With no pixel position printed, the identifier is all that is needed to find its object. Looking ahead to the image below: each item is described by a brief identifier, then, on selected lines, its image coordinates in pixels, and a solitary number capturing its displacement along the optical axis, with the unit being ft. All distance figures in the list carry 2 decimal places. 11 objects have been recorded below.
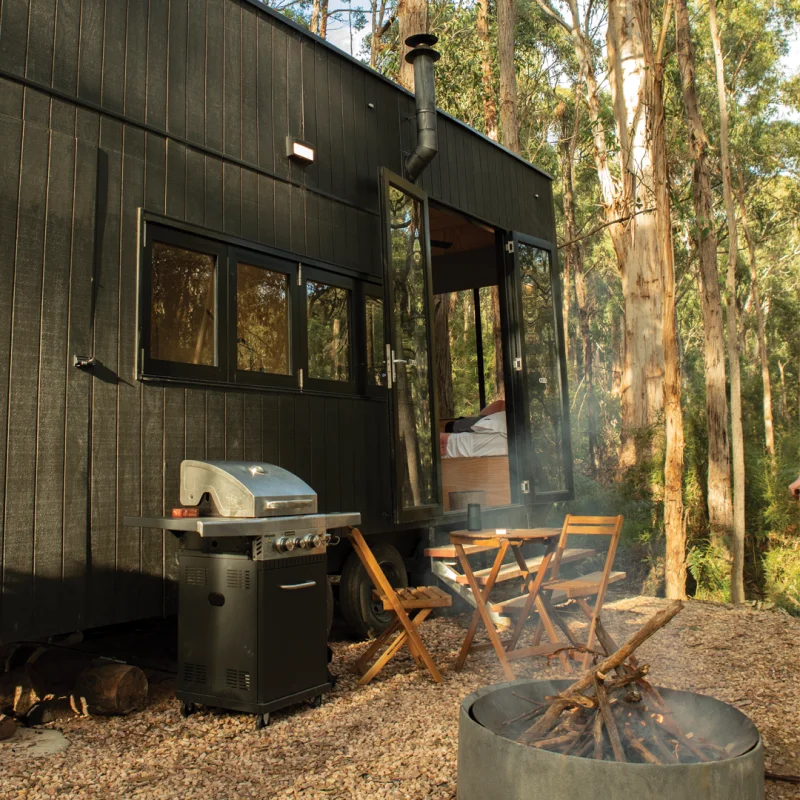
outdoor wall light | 16.02
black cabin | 11.43
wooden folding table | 13.70
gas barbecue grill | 10.91
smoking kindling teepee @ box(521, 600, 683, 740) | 7.09
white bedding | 22.62
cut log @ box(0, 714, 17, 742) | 10.33
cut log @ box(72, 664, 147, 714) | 11.44
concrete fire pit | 6.03
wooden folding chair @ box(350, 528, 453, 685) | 13.29
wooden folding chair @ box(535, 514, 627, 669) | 14.83
